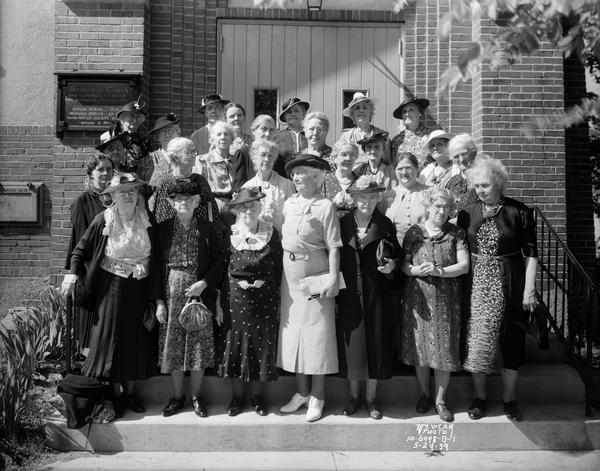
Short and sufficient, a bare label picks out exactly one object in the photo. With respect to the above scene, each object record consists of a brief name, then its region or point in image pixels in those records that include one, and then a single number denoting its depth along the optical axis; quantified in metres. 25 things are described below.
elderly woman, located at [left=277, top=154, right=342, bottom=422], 4.87
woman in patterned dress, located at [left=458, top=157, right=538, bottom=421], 4.89
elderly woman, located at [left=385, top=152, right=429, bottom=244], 5.27
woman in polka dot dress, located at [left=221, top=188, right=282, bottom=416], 4.93
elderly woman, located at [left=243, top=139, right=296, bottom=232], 5.29
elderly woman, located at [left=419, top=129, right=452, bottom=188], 5.85
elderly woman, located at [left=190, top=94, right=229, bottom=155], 6.78
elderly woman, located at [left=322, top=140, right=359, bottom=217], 5.43
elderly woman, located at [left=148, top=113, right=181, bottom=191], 6.02
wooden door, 8.06
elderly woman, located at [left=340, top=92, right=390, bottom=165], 6.41
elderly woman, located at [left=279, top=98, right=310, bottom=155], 6.51
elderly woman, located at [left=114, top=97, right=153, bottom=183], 6.20
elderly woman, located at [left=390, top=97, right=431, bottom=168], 6.42
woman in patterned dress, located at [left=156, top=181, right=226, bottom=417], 4.92
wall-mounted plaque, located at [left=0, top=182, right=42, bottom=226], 7.54
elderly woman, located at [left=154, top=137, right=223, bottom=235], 5.14
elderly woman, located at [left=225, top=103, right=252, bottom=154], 6.23
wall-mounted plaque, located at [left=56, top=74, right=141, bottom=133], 7.31
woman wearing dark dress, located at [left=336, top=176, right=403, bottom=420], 4.96
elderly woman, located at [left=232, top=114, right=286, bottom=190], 5.75
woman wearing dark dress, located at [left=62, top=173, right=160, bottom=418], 4.87
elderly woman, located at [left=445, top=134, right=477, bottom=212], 5.40
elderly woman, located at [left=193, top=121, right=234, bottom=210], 5.82
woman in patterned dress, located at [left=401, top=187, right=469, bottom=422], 4.91
